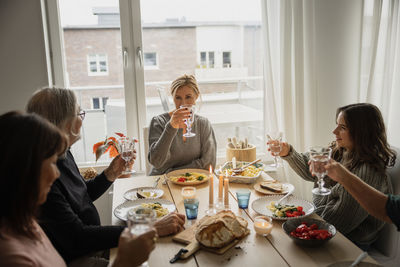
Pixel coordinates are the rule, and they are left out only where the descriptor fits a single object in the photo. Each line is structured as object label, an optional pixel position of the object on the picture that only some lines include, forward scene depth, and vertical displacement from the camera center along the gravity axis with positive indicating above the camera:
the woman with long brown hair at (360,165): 1.98 -0.55
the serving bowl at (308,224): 1.54 -0.71
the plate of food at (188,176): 2.37 -0.72
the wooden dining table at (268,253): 1.48 -0.75
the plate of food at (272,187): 2.21 -0.74
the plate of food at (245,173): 2.39 -0.71
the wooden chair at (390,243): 1.99 -0.96
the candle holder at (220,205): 1.97 -0.73
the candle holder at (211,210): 1.89 -0.73
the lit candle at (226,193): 1.89 -0.65
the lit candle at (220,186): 1.97 -0.64
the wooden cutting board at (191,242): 1.53 -0.74
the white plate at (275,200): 1.92 -0.73
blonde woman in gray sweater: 2.82 -0.58
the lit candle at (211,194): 1.89 -0.65
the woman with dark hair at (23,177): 1.02 -0.30
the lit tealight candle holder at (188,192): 2.08 -0.70
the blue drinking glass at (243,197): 1.99 -0.70
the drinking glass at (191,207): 1.85 -0.69
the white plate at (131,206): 1.91 -0.73
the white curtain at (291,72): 3.17 -0.13
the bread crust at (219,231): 1.56 -0.69
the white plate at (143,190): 2.18 -0.74
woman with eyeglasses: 1.57 -0.62
